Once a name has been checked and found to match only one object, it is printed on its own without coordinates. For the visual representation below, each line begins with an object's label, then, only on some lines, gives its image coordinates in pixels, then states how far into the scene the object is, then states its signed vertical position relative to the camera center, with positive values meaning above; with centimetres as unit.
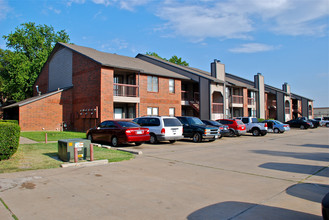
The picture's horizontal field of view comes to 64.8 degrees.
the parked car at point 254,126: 2494 -78
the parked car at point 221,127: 2056 -70
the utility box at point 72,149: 951 -109
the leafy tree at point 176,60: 6194 +1406
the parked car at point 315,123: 4144 -86
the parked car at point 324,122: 4869 -83
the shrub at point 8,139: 927 -70
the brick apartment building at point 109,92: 2320 +291
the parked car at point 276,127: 2925 -102
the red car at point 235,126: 2272 -69
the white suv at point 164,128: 1584 -58
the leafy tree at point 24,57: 4034 +1049
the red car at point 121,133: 1400 -76
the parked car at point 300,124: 3823 -92
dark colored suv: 1759 -80
